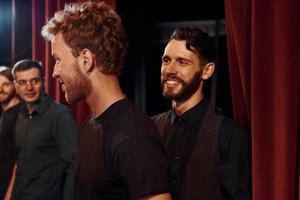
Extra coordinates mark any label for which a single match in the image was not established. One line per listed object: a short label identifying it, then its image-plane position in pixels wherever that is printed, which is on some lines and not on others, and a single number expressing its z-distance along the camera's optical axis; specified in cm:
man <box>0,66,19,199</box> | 324
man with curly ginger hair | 182
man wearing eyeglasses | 305
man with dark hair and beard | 224
